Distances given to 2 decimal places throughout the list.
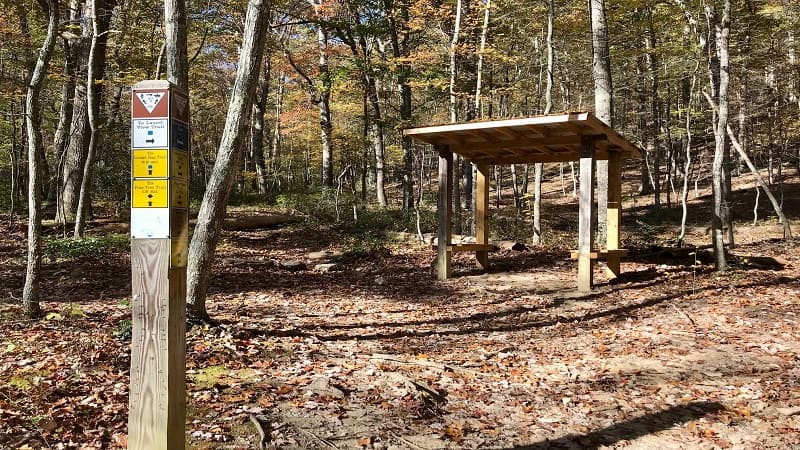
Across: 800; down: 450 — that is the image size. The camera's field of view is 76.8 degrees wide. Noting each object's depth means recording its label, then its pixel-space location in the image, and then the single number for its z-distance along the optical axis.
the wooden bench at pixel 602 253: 9.03
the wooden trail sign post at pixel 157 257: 2.42
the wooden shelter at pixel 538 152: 8.89
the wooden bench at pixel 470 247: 10.69
